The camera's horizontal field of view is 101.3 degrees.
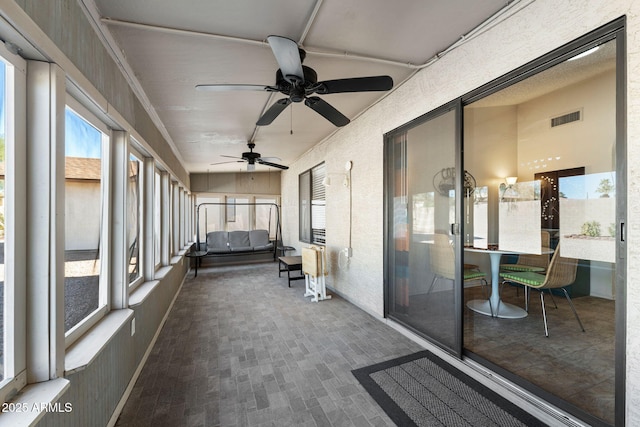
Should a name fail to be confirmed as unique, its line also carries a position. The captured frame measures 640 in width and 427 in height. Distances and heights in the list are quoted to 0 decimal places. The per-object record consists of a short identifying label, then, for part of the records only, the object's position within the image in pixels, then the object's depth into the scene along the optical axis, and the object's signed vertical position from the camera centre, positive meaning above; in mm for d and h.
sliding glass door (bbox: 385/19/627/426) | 1476 -101
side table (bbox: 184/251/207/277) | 5889 -981
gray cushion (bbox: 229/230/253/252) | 7343 -809
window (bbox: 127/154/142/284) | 2623 -40
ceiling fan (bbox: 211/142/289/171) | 4895 +1035
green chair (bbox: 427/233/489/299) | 2334 -482
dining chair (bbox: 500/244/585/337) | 1842 -523
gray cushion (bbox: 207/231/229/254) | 7202 -796
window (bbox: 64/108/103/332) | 1505 -30
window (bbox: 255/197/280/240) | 8383 -173
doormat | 1659 -1308
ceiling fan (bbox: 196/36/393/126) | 1882 +989
